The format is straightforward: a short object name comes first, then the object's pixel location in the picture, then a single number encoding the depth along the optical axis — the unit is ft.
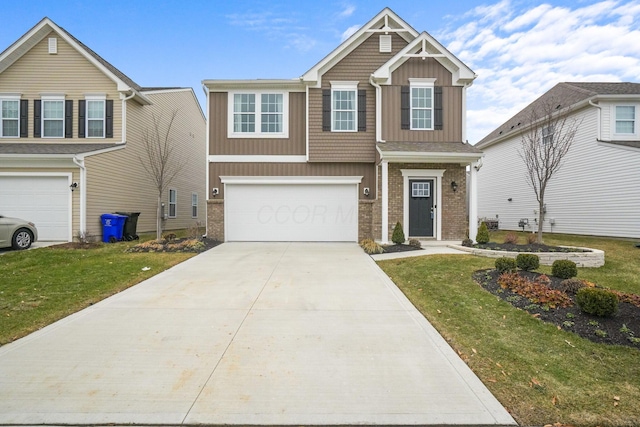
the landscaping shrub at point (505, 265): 23.45
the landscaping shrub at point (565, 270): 22.49
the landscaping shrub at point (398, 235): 38.14
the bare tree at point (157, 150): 52.90
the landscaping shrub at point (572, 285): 19.34
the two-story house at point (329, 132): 43.50
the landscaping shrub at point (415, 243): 37.16
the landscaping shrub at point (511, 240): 36.70
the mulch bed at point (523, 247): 32.04
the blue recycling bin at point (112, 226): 43.52
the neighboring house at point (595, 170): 44.34
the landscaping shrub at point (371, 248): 35.40
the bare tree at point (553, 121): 51.47
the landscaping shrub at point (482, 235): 36.52
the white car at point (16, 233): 34.91
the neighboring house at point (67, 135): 41.57
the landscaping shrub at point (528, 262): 24.39
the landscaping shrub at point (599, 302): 15.69
